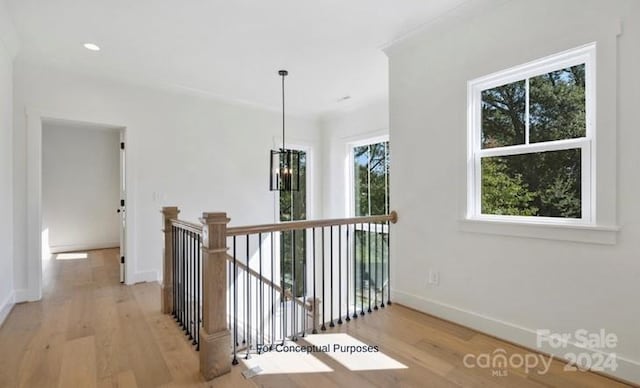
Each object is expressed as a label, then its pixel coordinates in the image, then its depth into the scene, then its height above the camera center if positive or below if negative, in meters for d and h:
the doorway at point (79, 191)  5.92 +0.03
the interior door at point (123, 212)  3.90 -0.25
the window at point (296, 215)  5.52 -0.41
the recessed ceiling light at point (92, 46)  3.03 +1.45
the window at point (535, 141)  2.05 +0.38
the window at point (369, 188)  4.93 +0.07
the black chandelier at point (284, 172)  3.59 +0.25
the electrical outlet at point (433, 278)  2.79 -0.78
